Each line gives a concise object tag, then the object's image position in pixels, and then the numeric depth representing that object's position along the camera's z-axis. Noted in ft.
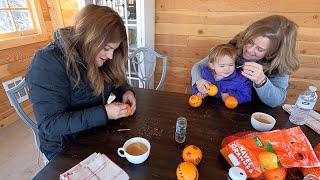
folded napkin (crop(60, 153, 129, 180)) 2.28
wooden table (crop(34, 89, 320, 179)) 2.44
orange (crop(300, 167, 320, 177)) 2.28
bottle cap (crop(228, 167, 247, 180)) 1.98
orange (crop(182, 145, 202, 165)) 2.48
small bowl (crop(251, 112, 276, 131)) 3.16
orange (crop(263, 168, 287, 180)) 2.28
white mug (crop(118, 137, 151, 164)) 2.43
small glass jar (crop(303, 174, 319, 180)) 2.21
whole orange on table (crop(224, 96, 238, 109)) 3.75
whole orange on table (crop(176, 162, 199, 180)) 2.22
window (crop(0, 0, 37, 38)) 7.06
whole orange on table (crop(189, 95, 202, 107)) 3.78
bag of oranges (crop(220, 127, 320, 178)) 2.30
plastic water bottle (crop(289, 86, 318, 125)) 3.37
